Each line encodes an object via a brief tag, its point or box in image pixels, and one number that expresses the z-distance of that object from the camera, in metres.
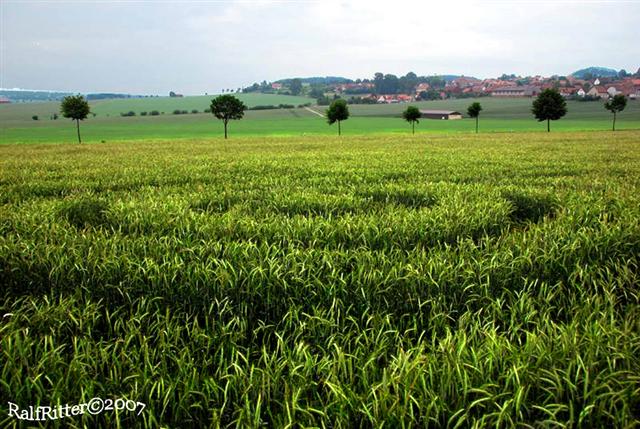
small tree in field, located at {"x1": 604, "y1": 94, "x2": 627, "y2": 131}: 82.12
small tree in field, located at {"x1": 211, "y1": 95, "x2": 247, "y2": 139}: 71.62
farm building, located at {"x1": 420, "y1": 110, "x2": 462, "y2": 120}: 146.12
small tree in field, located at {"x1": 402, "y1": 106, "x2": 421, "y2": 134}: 87.94
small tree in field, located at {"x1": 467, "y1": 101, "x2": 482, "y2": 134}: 91.38
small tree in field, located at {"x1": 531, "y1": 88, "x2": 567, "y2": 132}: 76.87
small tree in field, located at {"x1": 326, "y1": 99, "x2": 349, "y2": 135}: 81.88
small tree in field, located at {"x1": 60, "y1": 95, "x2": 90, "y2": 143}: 62.53
